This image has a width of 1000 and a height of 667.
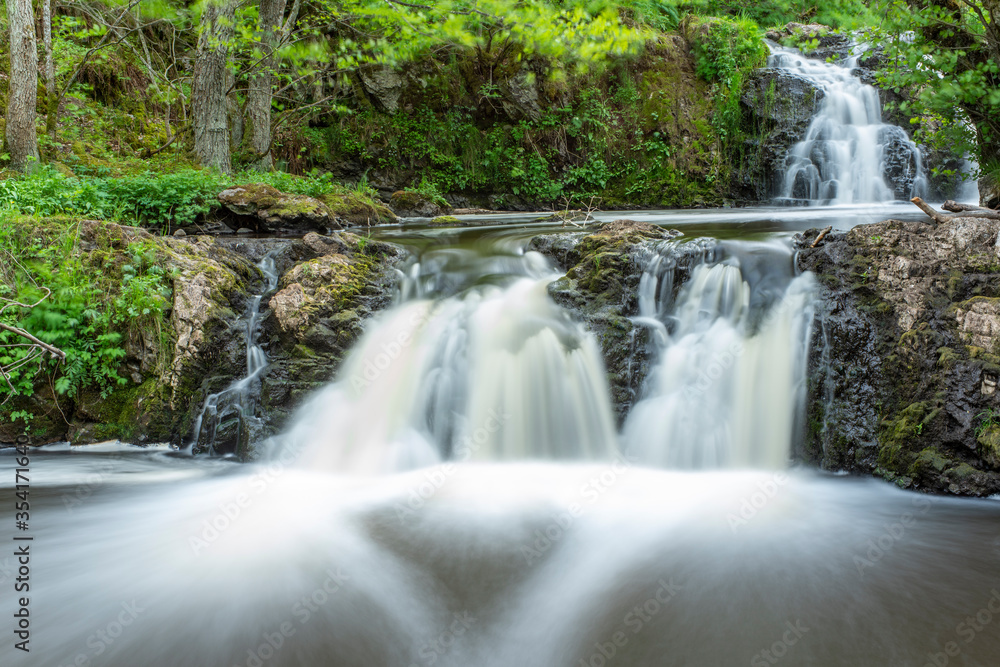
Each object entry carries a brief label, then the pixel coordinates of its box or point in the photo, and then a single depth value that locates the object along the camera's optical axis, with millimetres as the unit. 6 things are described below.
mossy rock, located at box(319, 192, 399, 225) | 9234
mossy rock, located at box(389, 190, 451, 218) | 11664
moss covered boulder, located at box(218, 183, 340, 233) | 7742
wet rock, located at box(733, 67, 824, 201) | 11711
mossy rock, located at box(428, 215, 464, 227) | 9758
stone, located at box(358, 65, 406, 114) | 12836
